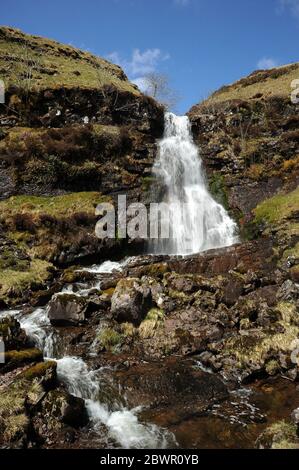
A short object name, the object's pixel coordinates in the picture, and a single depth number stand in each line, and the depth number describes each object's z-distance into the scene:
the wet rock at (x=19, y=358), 14.66
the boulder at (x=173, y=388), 13.82
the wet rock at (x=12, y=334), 15.95
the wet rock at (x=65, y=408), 12.36
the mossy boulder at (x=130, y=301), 18.91
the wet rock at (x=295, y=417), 11.05
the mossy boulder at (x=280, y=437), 10.38
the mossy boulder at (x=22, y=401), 11.31
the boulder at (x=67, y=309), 19.30
